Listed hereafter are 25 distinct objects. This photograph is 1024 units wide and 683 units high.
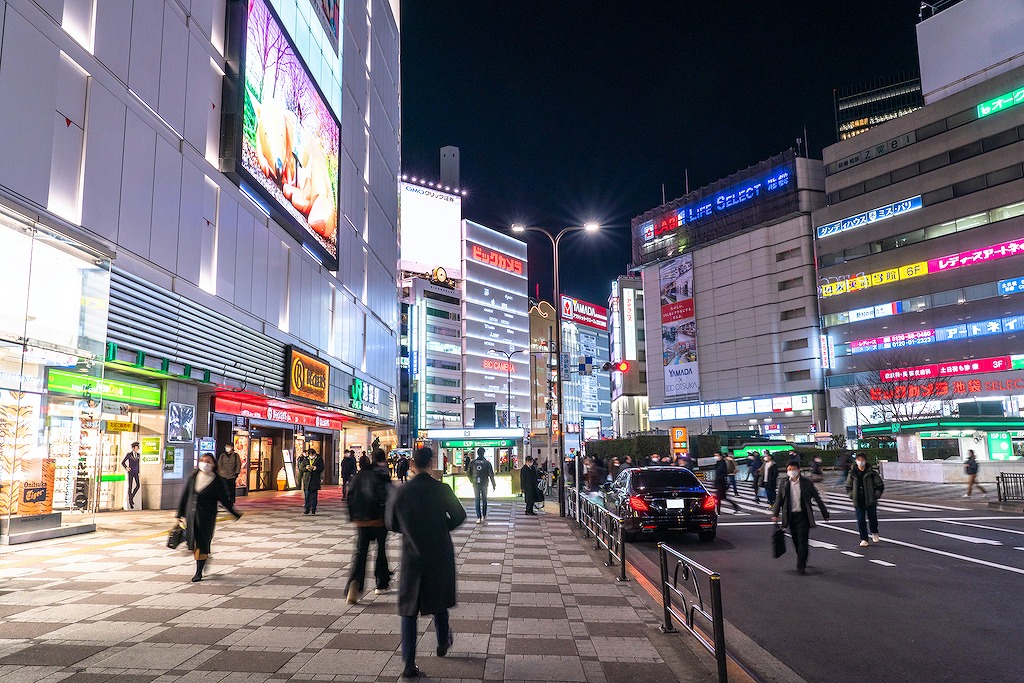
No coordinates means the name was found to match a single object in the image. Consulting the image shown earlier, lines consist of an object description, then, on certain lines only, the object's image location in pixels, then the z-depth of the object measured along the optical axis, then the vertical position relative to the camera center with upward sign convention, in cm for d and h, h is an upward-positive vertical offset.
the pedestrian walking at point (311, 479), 2038 -107
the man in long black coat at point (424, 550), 543 -87
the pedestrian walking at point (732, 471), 2559 -121
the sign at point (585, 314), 14625 +2910
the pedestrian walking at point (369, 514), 827 -87
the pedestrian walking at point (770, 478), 1795 -107
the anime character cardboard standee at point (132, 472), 1931 -74
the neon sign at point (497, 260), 13025 +3517
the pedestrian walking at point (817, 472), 2945 -151
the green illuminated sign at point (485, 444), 3222 -11
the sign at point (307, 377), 2714 +279
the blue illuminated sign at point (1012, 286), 5738 +1243
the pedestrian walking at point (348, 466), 2253 -75
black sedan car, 1389 -142
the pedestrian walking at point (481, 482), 1925 -114
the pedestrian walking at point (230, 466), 1744 -54
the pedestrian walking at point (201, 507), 928 -84
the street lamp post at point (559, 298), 2133 +487
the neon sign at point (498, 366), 12812 +1425
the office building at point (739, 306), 7969 +1672
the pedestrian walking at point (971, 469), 2426 -119
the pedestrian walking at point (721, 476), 2044 -112
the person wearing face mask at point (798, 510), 1055 -111
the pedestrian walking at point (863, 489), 1296 -98
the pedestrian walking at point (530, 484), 2167 -136
